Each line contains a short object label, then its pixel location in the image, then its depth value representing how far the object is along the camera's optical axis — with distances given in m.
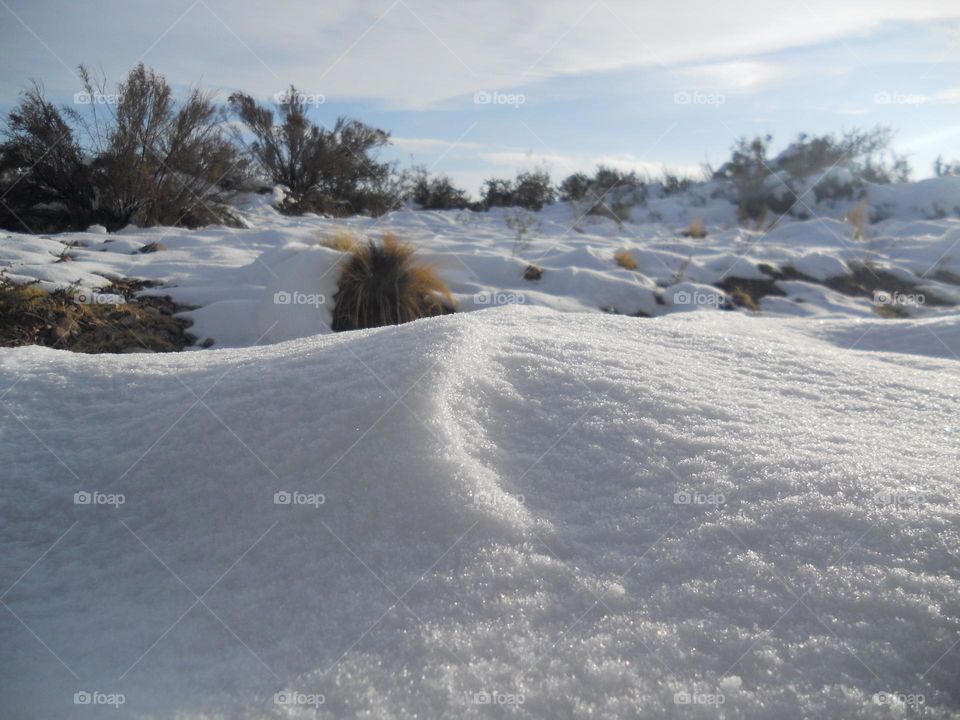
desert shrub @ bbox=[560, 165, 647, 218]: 14.29
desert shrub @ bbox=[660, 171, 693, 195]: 17.28
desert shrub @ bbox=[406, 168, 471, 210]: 16.30
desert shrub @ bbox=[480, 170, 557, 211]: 16.03
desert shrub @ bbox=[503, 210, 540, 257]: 7.91
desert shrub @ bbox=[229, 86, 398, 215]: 12.92
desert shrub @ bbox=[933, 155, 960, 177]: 16.36
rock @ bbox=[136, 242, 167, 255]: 6.36
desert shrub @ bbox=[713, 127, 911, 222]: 14.89
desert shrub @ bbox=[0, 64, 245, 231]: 7.89
